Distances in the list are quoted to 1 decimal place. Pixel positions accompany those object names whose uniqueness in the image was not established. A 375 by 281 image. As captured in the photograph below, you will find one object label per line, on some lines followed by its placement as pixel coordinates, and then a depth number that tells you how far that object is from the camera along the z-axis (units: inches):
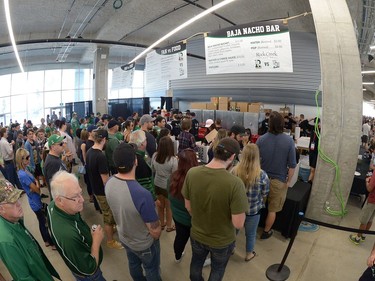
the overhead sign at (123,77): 383.9
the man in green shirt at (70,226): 58.1
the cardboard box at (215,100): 443.2
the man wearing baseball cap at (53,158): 110.7
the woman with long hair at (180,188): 95.7
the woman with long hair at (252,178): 103.0
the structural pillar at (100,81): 492.2
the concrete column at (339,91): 134.3
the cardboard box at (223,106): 426.0
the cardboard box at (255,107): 378.6
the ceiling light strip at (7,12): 162.9
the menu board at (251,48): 153.7
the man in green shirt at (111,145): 147.6
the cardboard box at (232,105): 414.0
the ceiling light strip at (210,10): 167.4
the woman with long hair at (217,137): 156.8
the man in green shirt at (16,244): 51.1
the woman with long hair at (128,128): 193.7
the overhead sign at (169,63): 241.1
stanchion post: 106.0
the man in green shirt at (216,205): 69.1
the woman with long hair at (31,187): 113.5
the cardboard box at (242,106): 397.8
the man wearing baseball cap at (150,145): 157.6
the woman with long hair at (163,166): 120.7
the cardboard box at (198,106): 467.7
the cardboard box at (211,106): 444.5
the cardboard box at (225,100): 426.3
